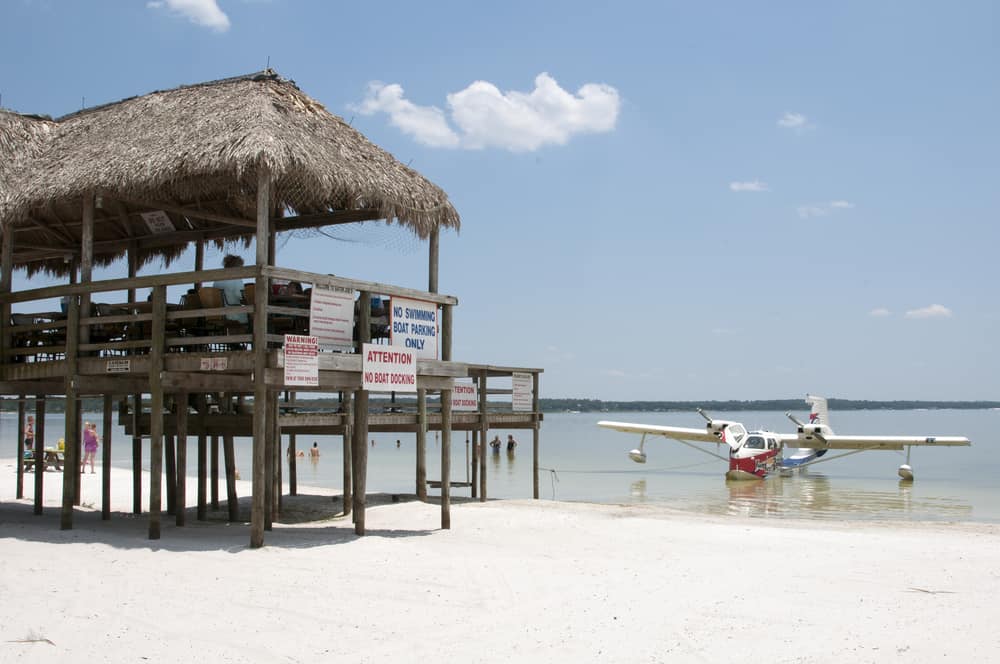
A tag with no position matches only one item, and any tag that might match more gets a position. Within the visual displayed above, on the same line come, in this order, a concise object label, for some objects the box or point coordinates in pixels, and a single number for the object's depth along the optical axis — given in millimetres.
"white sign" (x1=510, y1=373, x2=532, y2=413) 20094
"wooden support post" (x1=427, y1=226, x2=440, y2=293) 13109
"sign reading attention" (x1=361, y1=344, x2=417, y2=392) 11516
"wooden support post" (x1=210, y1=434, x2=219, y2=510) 15598
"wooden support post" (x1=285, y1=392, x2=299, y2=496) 20453
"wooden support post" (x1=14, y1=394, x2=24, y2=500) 18125
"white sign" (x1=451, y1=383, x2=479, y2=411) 18734
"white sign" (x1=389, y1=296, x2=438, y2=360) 12055
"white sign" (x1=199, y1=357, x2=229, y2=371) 10555
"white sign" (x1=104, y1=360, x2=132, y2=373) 11359
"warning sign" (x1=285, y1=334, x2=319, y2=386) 10391
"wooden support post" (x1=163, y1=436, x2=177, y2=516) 15375
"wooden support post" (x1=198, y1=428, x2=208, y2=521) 15152
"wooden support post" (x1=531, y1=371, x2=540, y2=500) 20422
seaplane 34500
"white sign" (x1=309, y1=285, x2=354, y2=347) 10961
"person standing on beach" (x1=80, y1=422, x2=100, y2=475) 27906
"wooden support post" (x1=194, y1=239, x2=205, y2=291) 16141
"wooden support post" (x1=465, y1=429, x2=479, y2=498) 19788
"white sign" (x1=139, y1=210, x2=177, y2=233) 15250
